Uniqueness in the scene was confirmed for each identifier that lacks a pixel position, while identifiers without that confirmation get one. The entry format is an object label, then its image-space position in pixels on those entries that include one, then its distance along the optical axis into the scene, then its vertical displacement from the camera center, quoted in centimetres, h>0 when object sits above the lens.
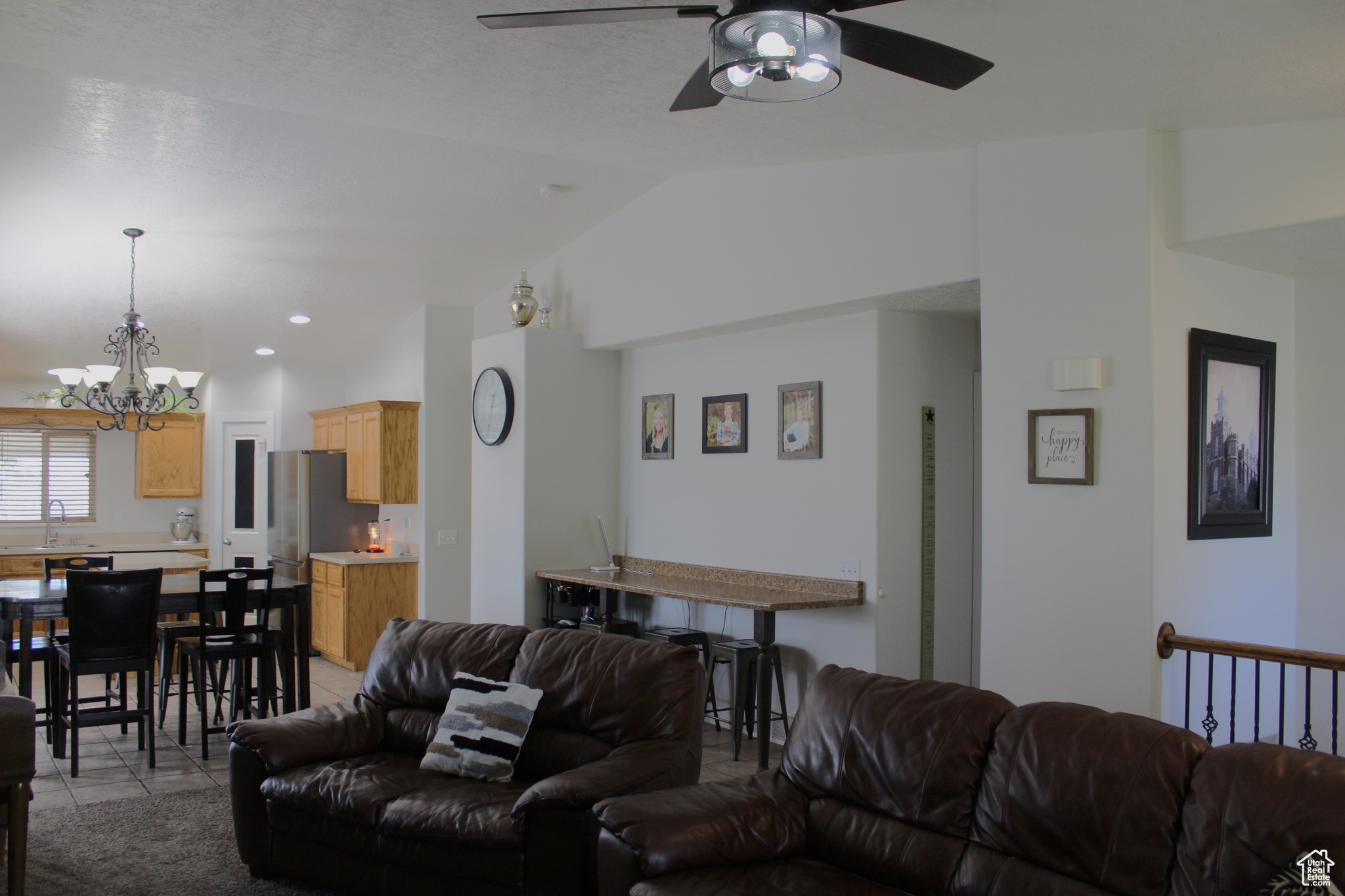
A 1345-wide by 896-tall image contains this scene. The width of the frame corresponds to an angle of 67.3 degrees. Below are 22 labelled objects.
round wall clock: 670 +46
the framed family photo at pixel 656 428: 650 +31
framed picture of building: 393 +18
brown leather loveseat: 305 -102
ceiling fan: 229 +103
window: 967 -3
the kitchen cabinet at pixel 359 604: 783 -104
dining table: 500 -71
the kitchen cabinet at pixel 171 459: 1007 +12
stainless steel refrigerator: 848 -34
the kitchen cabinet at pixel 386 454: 802 +16
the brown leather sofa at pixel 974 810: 217 -82
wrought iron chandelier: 616 +56
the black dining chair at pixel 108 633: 488 -80
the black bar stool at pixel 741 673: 526 -105
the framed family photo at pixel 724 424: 593 +31
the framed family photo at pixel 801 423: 546 +30
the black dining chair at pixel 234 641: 529 -92
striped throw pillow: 353 -92
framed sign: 394 +13
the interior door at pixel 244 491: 968 -18
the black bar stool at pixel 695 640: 553 -91
